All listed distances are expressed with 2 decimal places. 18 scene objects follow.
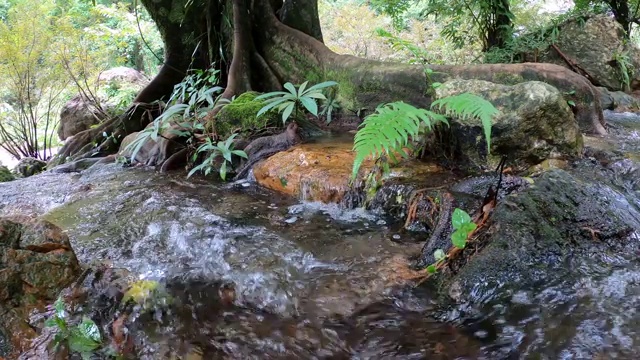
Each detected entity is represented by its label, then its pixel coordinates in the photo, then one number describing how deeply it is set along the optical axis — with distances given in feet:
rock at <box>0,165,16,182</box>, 20.98
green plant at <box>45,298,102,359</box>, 5.94
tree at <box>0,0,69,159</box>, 27.40
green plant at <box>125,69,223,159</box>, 14.79
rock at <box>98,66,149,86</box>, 41.68
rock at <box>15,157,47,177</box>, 26.64
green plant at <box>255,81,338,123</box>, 13.09
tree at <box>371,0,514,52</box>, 25.64
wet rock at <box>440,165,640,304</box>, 6.73
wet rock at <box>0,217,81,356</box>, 6.28
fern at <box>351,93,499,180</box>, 7.43
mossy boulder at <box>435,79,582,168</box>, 10.93
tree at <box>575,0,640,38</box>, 27.78
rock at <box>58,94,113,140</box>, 30.66
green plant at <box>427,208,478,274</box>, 6.92
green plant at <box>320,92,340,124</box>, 18.98
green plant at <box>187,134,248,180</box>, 14.38
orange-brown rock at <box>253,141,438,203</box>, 11.51
